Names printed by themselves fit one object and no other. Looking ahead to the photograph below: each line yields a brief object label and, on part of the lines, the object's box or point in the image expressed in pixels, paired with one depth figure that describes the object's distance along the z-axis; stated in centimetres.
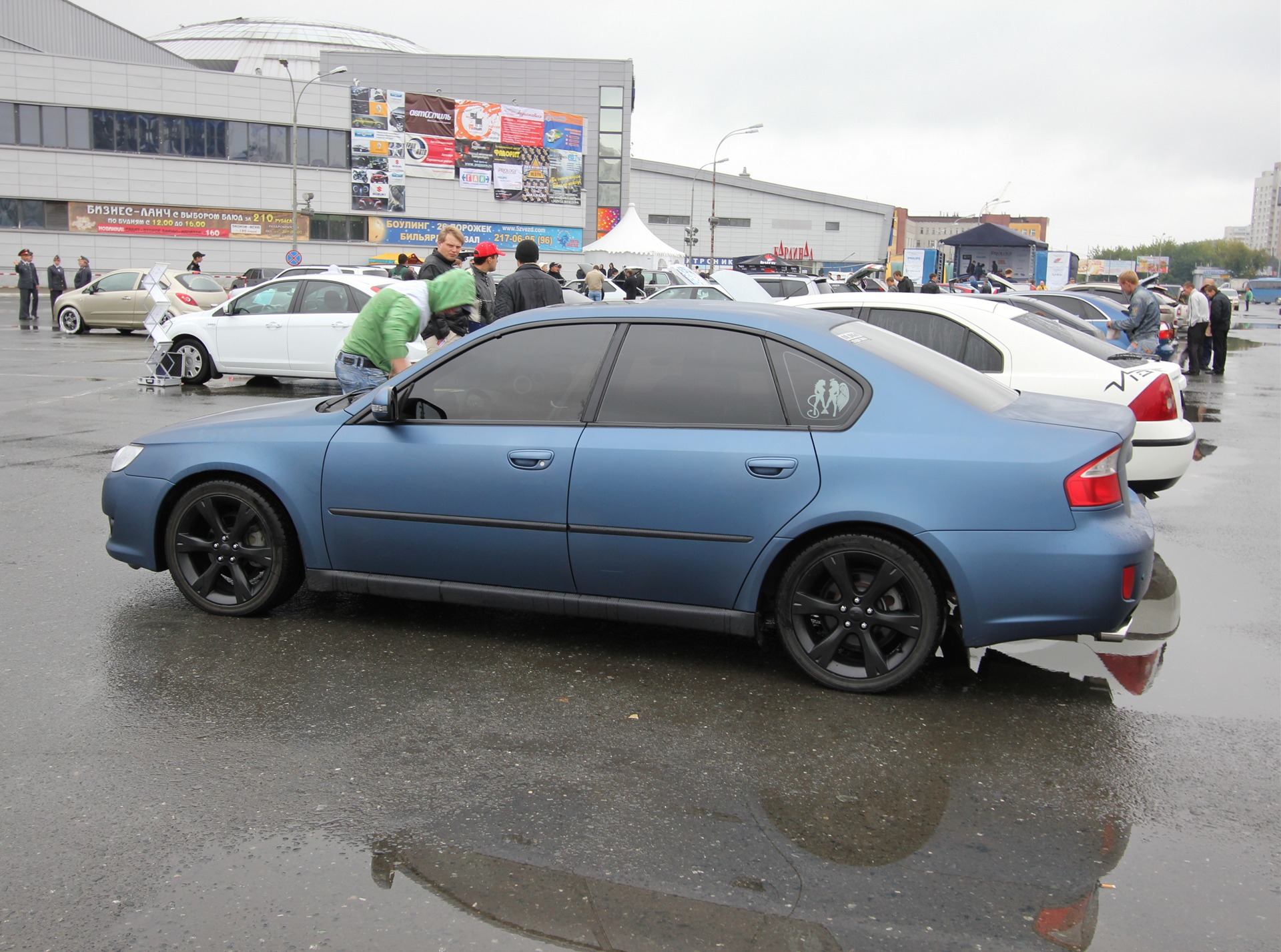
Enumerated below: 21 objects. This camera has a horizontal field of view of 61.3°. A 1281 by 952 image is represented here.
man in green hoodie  690
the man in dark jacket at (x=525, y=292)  951
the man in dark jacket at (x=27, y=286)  2859
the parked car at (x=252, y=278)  3821
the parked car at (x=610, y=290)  2922
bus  9394
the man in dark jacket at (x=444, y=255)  927
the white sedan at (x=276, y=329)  1410
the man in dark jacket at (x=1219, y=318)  2052
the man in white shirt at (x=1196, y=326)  2019
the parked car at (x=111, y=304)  2492
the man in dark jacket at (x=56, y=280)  3067
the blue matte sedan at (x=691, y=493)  412
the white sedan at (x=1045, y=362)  731
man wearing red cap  907
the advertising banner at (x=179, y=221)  5194
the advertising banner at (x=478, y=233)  5747
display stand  1496
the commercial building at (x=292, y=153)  5134
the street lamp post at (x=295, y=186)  4828
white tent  4056
